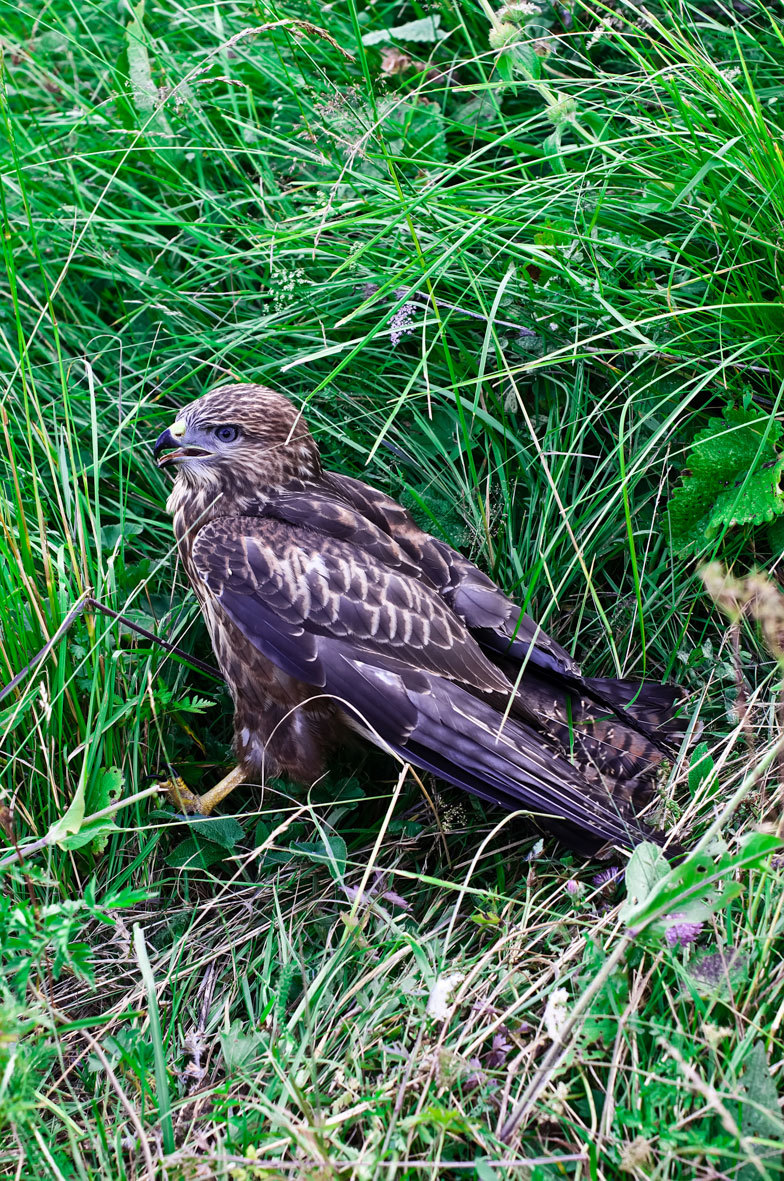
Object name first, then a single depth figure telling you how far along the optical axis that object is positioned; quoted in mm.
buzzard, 2939
